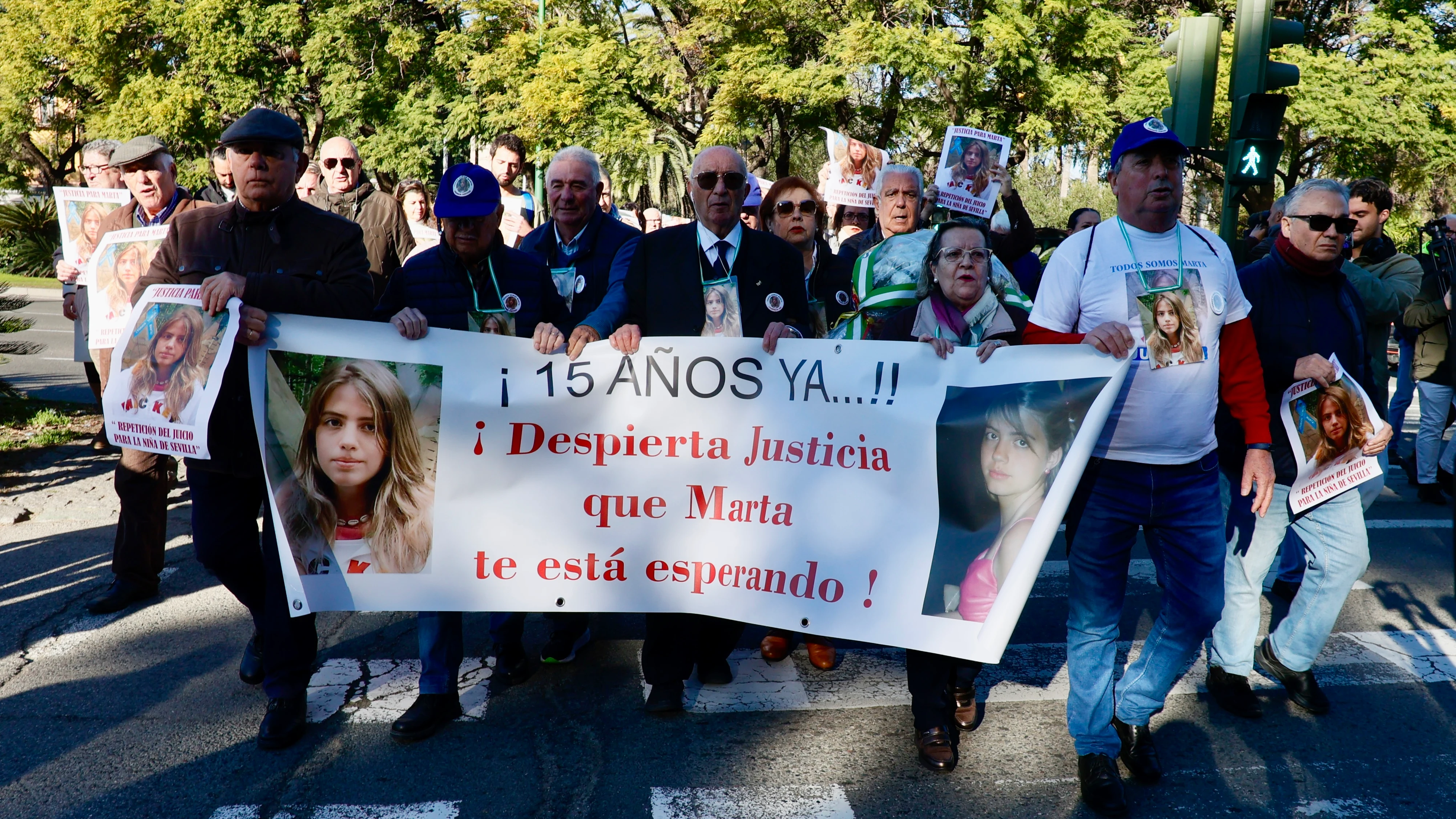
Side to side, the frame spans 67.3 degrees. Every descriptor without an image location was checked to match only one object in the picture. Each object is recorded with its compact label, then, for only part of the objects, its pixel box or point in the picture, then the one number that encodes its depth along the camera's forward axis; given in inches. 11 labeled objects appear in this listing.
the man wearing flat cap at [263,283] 149.2
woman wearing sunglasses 216.7
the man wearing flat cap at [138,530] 201.0
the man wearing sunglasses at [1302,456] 161.2
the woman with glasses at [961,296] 149.0
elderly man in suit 165.6
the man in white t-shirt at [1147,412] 133.1
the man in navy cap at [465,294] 155.3
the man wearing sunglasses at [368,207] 245.6
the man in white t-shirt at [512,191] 274.2
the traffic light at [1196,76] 306.8
